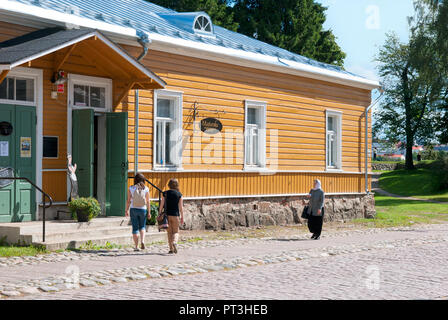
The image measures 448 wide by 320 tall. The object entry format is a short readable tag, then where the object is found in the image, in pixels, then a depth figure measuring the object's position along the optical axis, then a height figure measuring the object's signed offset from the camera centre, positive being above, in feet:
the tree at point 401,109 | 219.20 +18.42
